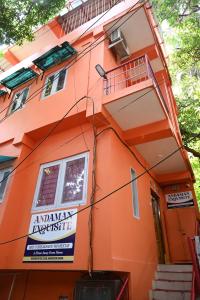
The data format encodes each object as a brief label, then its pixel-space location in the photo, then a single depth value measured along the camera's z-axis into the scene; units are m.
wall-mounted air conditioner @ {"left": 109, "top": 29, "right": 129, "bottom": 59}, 8.45
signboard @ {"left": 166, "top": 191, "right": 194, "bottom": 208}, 9.84
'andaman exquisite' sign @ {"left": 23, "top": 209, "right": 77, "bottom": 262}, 5.47
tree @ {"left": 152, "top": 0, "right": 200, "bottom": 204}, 12.25
